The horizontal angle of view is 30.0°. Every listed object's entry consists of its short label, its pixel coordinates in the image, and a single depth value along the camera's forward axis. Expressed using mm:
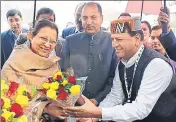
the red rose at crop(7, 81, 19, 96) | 1565
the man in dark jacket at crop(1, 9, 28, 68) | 2667
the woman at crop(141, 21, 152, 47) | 3412
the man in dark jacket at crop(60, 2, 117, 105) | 2480
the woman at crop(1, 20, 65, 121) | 1896
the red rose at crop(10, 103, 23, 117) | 1490
